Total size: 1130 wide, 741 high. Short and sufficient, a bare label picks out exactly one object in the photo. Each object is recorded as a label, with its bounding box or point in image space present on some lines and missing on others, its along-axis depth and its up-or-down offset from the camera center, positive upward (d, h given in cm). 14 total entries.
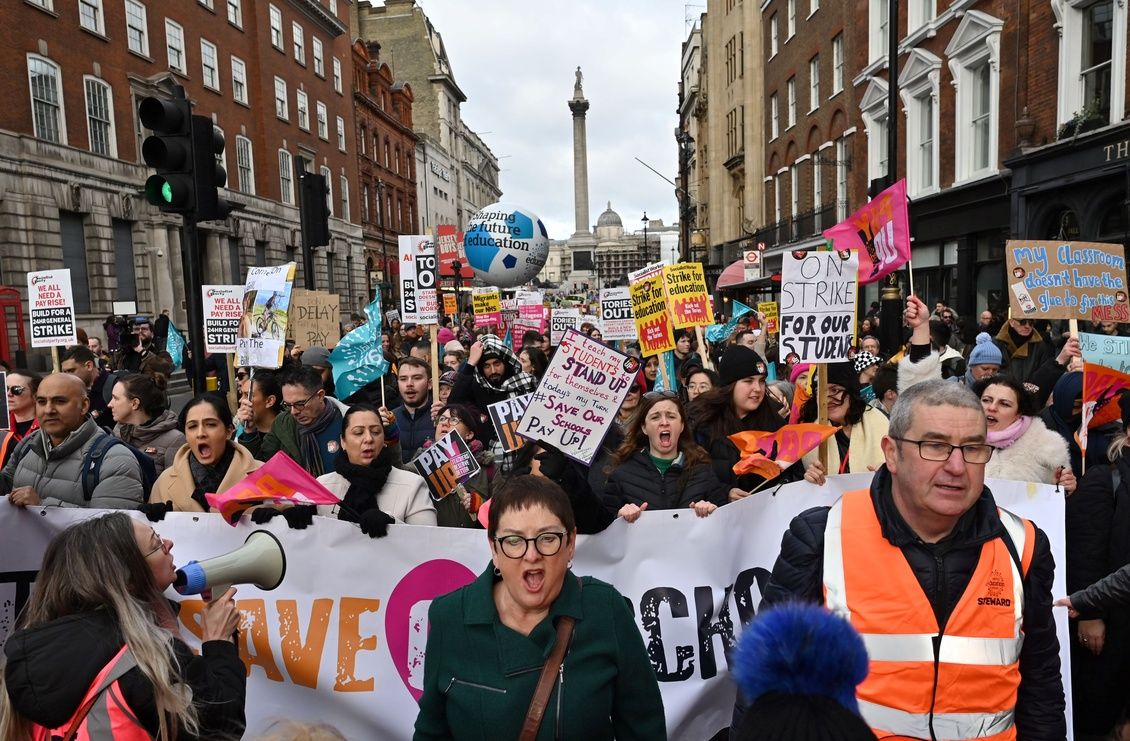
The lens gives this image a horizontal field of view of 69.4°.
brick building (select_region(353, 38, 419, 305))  4747 +966
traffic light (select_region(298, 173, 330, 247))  955 +124
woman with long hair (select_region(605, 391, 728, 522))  441 -92
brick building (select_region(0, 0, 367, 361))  1984 +583
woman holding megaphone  212 -90
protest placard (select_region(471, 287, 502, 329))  1548 +2
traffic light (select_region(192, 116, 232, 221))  546 +101
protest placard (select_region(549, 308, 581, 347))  1395 -30
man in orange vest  222 -83
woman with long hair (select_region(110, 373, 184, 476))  543 -67
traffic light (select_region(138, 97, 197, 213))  532 +109
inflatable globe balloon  1753 +130
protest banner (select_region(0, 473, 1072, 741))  377 -139
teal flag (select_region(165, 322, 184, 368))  1237 -41
